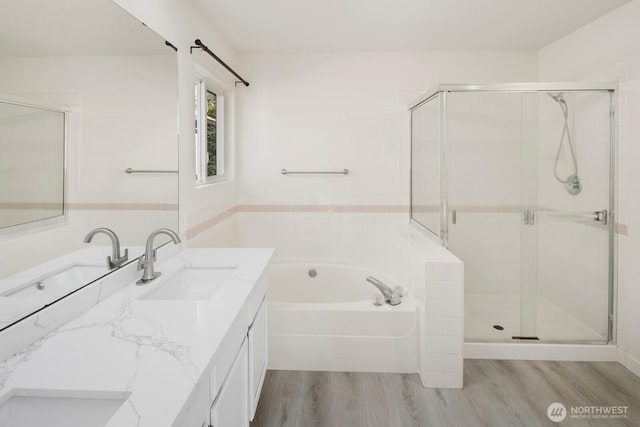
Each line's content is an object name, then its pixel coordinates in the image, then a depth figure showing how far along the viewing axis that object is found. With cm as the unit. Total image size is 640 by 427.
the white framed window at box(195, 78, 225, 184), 317
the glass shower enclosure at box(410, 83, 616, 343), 279
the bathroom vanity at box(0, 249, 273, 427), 91
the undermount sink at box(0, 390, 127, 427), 91
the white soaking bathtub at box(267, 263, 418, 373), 263
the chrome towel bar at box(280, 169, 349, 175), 372
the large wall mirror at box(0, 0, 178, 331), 113
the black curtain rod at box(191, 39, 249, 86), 251
